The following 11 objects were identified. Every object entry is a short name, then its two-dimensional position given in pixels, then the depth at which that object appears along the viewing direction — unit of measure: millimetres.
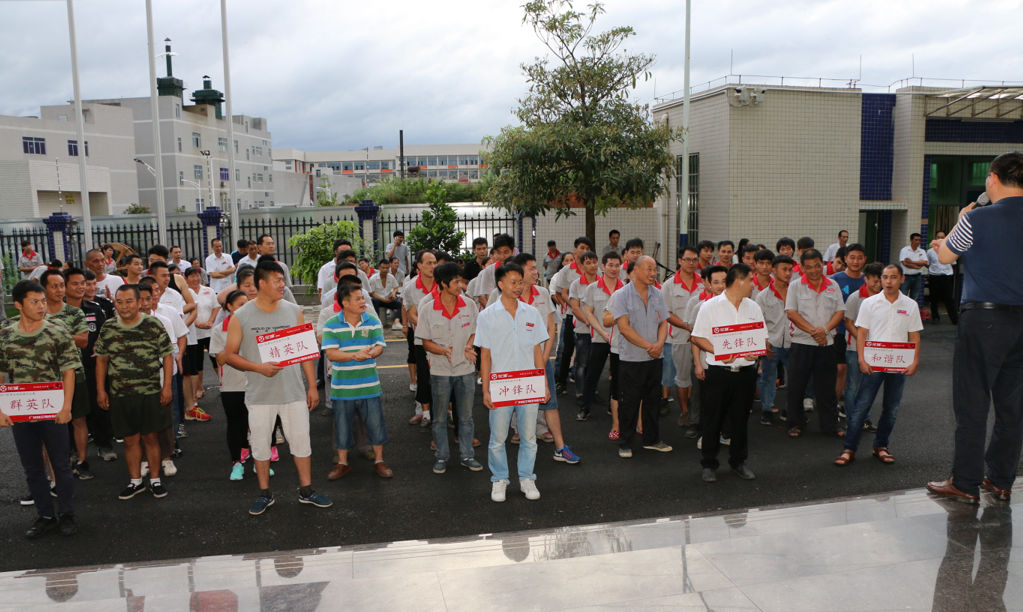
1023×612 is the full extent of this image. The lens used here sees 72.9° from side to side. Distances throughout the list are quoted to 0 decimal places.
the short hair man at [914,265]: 13695
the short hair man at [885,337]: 6059
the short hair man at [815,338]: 7094
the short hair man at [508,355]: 5574
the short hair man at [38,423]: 5102
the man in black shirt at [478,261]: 9109
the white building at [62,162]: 43812
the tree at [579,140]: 14859
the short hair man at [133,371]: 5605
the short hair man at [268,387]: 5332
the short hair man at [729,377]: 5809
